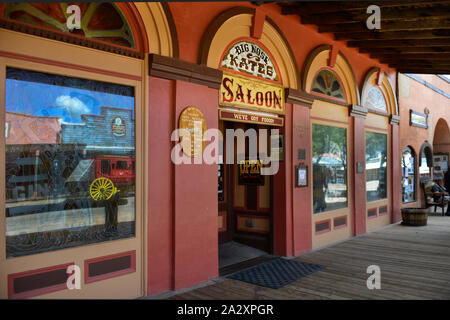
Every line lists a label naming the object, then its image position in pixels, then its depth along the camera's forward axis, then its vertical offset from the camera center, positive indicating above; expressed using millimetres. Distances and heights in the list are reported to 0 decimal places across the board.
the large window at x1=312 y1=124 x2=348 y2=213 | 7215 +76
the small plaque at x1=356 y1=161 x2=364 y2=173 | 8367 +82
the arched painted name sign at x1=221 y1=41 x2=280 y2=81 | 5531 +1814
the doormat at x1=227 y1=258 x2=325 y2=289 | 4996 -1561
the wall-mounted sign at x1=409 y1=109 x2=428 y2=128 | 11039 +1658
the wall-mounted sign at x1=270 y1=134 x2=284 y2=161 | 6480 +482
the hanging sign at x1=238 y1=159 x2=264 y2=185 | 6924 -16
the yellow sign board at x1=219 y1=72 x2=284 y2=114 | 5430 +1265
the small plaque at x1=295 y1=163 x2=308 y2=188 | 6602 -80
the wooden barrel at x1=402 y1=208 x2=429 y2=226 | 9500 -1243
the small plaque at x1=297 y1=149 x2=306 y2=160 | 6691 +320
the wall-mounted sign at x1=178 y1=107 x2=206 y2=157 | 4723 +589
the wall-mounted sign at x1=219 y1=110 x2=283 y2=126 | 5411 +870
